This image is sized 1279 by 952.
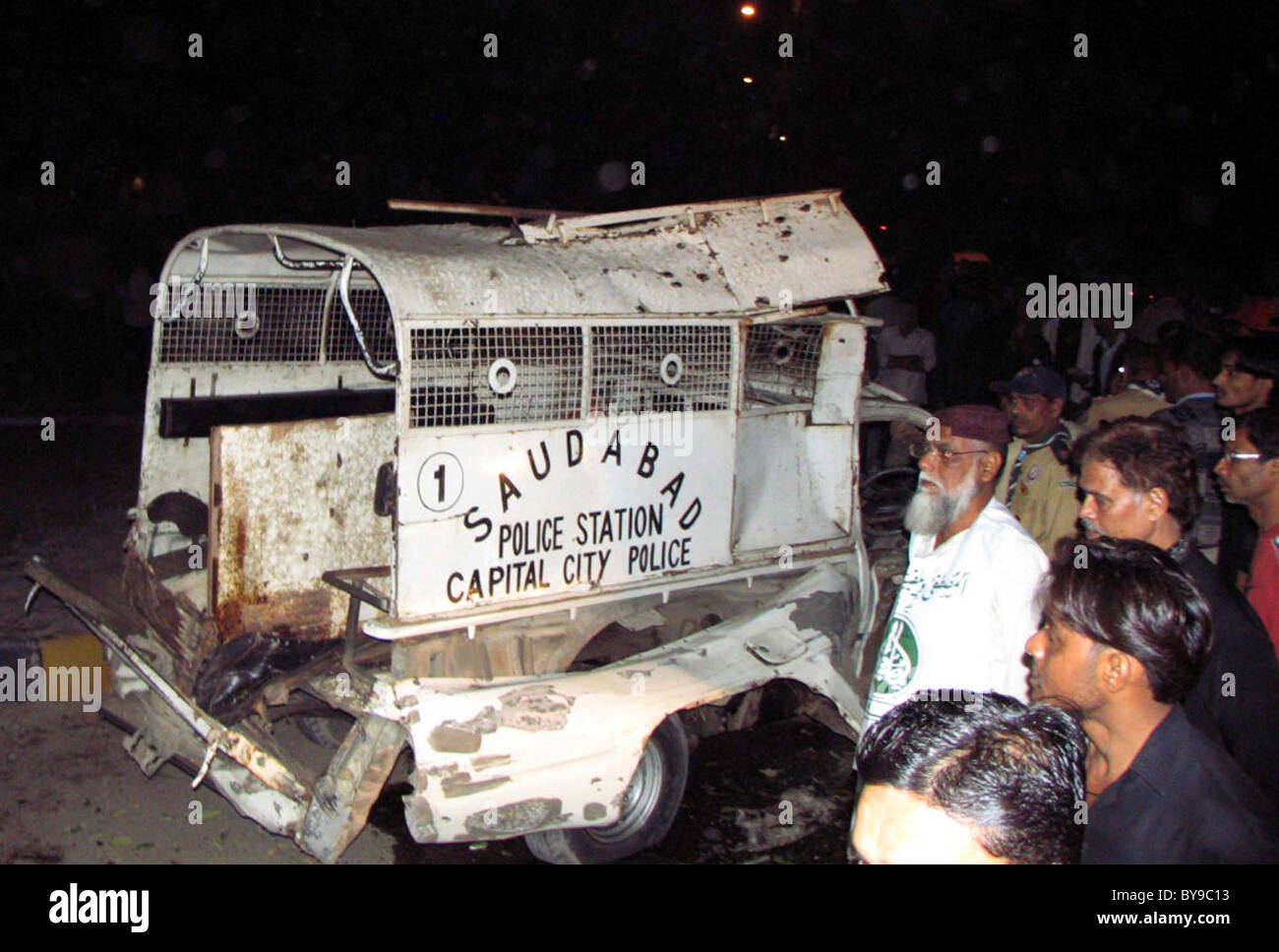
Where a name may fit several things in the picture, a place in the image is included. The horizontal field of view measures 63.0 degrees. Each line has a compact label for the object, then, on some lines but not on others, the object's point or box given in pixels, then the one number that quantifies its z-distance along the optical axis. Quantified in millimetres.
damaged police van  3949
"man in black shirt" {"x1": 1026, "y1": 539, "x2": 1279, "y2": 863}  2121
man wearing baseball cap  4977
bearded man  3115
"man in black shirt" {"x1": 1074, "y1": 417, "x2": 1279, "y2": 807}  2625
